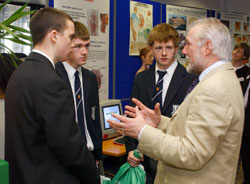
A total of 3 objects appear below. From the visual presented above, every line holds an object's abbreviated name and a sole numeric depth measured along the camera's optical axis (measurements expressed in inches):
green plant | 79.0
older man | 49.5
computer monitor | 125.6
